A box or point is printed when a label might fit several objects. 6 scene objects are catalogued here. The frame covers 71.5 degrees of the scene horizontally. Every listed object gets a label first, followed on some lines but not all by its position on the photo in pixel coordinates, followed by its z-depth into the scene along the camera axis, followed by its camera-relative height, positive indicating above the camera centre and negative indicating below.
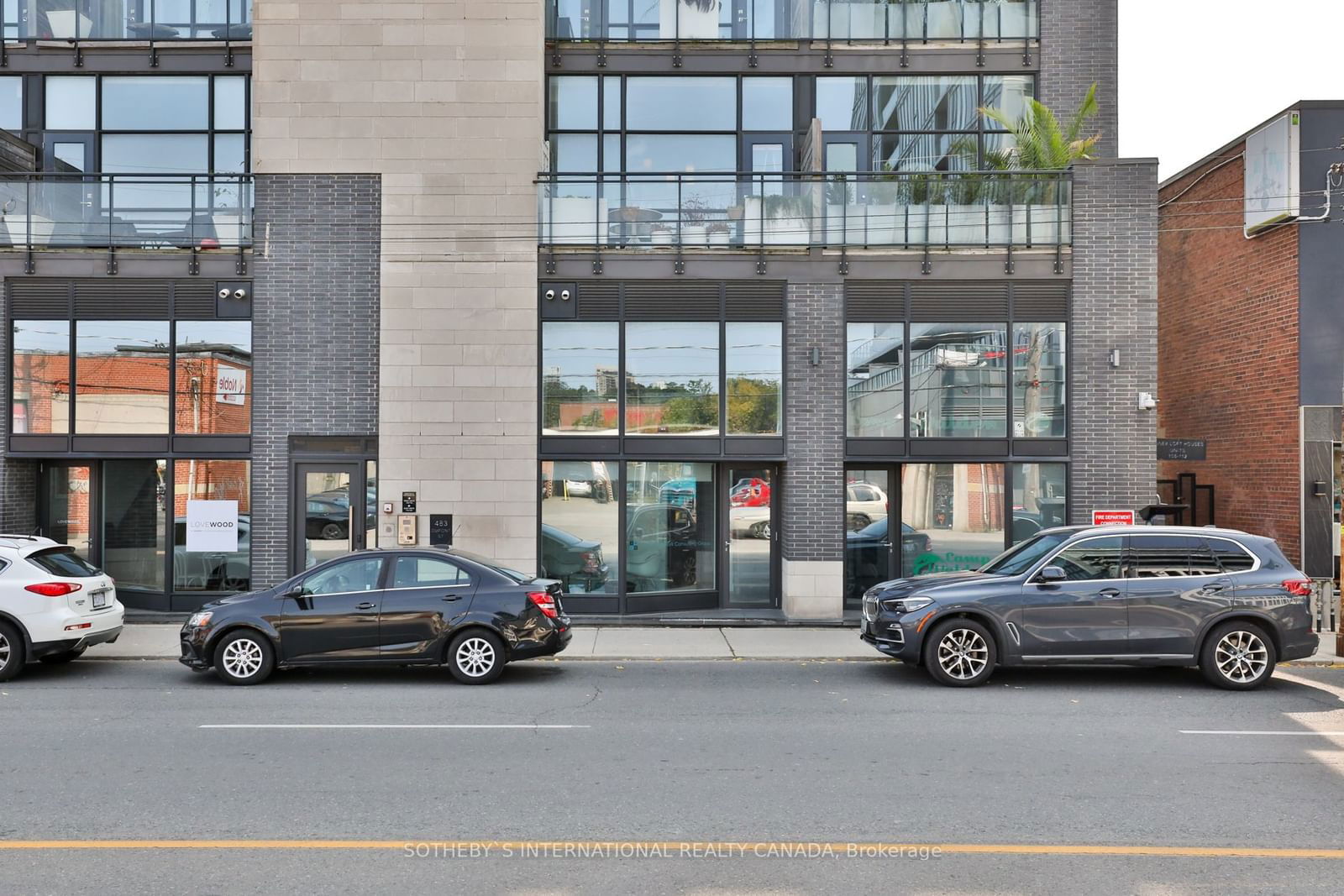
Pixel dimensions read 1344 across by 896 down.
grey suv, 10.05 -1.61
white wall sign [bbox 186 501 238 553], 14.93 -1.04
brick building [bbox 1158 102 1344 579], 14.94 +2.20
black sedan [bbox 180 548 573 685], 10.12 -1.80
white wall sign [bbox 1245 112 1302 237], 14.93 +4.80
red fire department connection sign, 13.89 -0.79
